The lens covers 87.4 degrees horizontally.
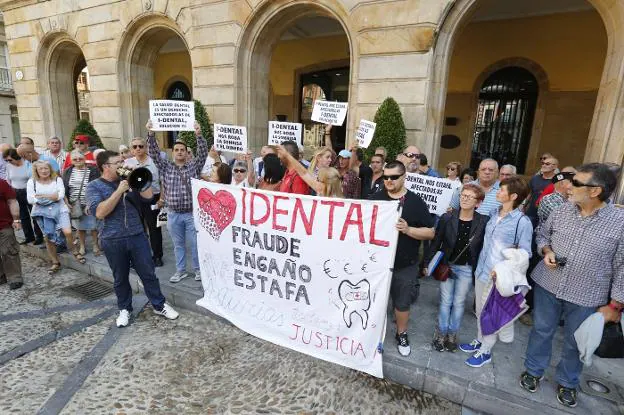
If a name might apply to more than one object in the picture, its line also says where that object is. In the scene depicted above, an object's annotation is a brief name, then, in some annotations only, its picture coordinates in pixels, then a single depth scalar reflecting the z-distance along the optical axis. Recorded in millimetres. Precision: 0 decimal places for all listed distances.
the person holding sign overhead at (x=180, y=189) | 4273
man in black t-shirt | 2902
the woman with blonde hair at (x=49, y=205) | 4961
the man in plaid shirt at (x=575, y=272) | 2340
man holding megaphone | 3414
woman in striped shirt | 5277
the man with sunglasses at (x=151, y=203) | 4984
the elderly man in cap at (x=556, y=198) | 3319
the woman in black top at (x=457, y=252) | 3049
